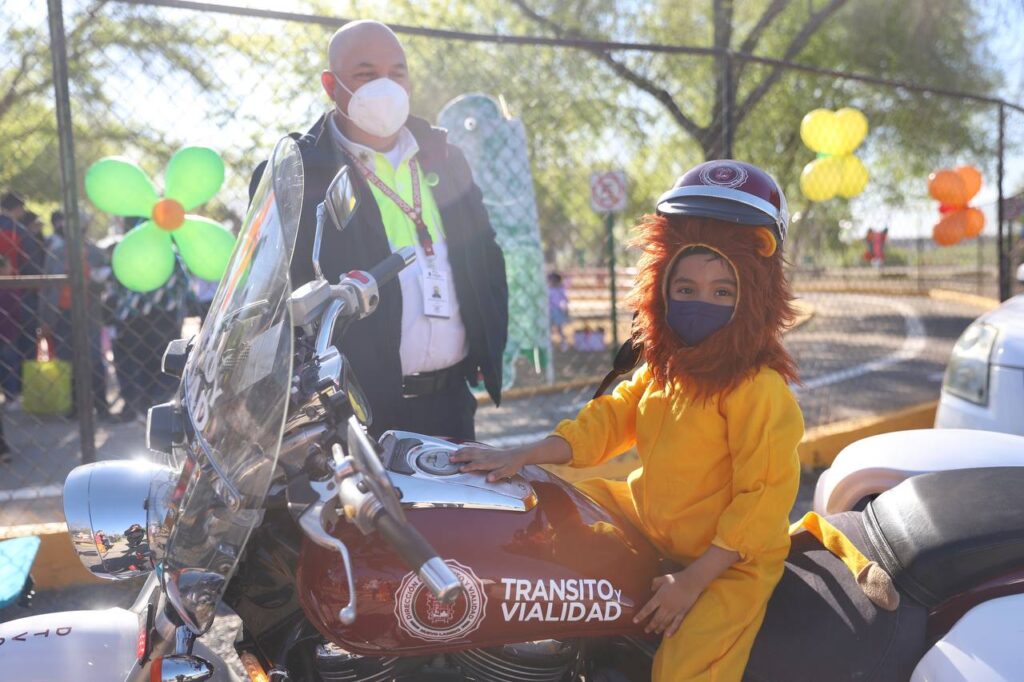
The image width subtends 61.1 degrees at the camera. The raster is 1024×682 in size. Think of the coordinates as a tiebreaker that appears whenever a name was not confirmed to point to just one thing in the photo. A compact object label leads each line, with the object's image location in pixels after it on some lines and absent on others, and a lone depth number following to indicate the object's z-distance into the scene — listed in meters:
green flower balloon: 4.22
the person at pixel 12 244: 6.43
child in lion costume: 1.62
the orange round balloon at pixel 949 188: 8.80
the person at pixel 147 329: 6.18
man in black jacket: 2.58
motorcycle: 1.34
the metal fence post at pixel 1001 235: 7.18
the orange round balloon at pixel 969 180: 8.80
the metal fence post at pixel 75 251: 3.62
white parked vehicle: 3.71
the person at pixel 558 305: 11.91
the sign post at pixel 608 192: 7.70
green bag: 7.04
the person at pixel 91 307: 7.07
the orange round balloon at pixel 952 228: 8.87
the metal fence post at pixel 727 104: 5.00
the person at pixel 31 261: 6.63
